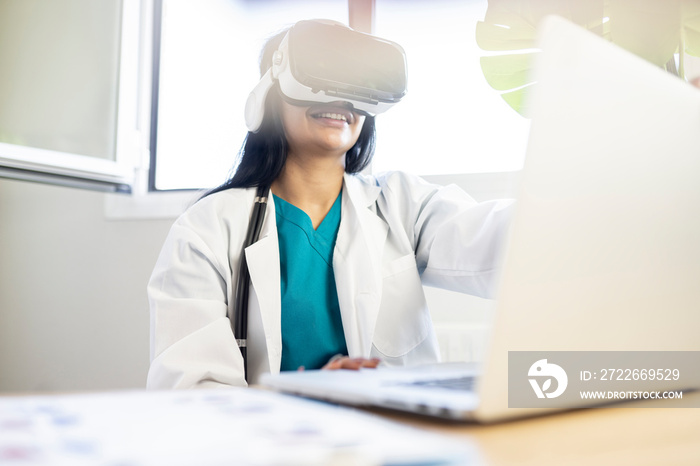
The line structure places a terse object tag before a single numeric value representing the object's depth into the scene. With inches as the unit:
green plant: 47.3
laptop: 15.1
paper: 10.7
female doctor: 40.4
